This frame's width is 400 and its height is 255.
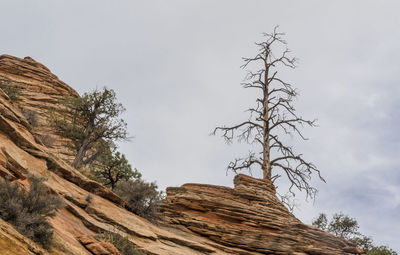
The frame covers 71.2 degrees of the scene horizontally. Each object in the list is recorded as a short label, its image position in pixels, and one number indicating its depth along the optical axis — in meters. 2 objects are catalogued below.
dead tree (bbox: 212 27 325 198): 20.73
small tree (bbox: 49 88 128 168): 26.08
